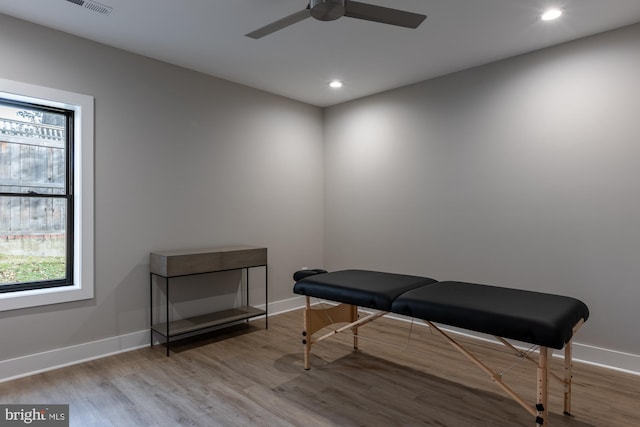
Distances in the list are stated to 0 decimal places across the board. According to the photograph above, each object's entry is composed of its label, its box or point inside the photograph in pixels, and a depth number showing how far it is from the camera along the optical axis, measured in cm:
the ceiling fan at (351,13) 181
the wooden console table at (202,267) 298
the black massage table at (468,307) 168
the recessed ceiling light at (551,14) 244
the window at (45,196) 263
